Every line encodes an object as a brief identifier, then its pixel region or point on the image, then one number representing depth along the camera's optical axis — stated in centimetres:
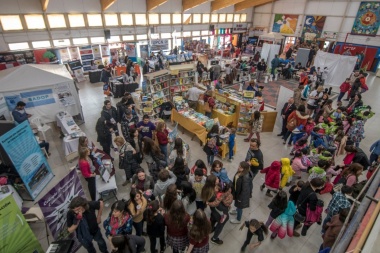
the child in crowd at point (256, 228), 340
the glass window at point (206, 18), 2045
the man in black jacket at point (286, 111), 724
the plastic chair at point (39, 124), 719
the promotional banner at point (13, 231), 306
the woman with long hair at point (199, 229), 286
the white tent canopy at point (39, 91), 711
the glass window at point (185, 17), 1911
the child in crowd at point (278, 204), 357
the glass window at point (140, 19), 1657
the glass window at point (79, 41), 1448
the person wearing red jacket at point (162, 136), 561
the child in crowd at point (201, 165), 425
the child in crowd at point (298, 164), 516
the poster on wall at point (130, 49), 1650
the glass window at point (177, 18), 1860
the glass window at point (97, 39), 1520
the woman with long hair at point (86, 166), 430
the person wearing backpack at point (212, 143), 562
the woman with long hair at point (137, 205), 339
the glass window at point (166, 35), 1852
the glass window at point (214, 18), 2118
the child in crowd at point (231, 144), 619
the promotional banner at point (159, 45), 1777
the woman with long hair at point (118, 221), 316
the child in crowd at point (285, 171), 467
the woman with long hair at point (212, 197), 355
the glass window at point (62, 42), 1380
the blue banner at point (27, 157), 470
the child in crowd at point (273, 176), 464
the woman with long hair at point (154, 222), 321
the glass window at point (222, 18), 2184
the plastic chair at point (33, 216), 438
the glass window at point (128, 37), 1654
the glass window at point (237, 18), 2295
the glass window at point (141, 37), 1709
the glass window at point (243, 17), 2345
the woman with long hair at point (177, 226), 307
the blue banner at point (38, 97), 745
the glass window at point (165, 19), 1792
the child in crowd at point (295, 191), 392
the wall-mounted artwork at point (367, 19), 1655
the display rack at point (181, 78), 916
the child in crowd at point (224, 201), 374
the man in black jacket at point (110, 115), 617
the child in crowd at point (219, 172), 407
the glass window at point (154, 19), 1727
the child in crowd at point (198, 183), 385
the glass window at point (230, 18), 2241
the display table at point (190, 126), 706
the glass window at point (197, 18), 1984
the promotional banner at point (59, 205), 333
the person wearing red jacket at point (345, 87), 993
